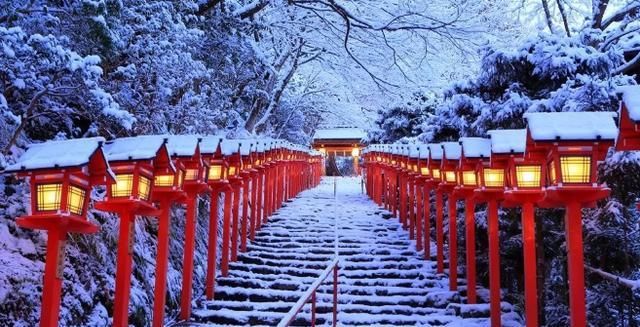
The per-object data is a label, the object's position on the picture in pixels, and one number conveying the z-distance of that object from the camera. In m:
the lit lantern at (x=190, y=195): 8.01
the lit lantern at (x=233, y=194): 10.80
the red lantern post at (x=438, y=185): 10.73
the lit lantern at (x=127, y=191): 5.94
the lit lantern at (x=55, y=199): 4.51
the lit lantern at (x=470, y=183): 8.27
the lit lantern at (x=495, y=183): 6.97
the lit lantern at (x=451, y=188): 9.67
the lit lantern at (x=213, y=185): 9.50
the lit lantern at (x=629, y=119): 3.90
